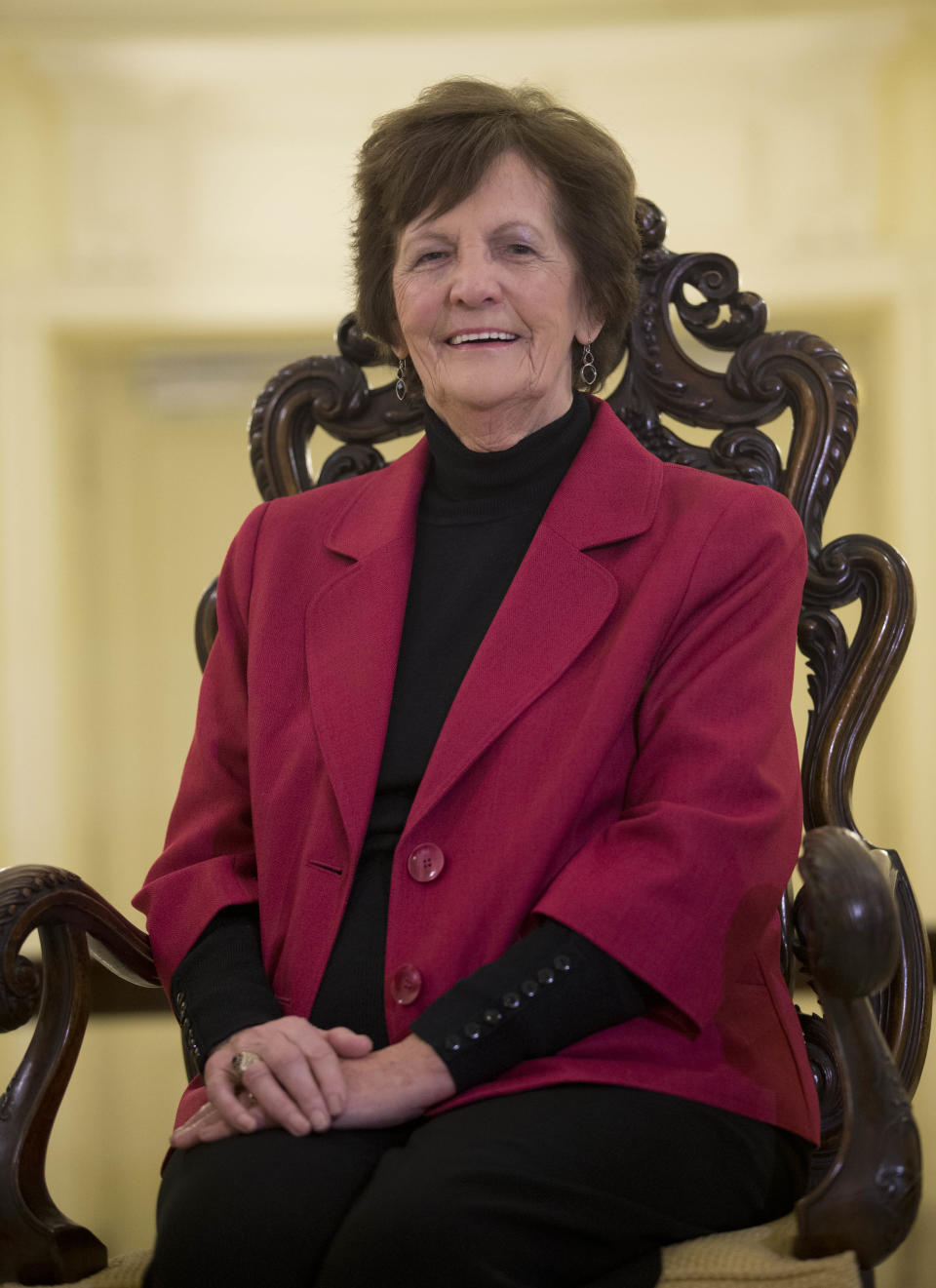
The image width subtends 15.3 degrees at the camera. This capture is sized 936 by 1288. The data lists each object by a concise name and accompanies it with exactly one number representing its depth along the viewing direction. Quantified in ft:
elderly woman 6.46
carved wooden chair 6.38
